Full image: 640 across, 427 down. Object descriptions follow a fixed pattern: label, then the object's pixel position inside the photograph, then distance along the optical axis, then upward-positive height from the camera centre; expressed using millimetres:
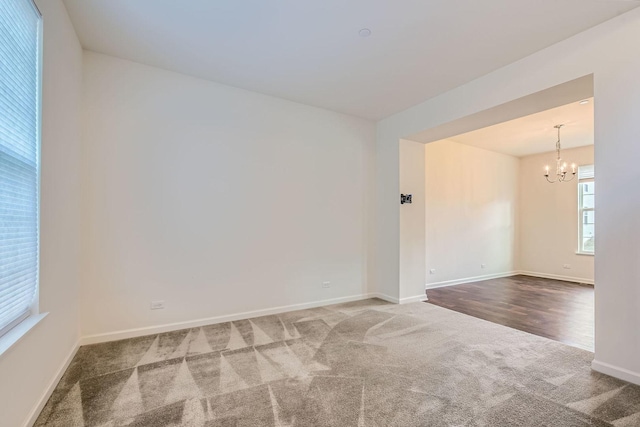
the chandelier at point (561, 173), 5991 +913
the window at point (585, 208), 6477 +131
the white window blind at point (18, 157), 1565 +344
